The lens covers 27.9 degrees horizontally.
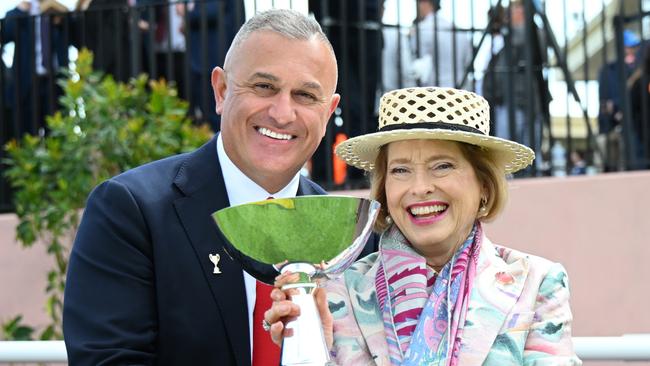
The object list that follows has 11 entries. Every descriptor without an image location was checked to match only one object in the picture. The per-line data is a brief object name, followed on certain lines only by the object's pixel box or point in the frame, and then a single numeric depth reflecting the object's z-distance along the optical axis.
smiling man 3.59
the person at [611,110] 7.25
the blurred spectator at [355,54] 7.19
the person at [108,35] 7.62
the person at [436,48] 7.18
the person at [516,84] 7.18
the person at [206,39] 7.41
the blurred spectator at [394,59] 7.21
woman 3.28
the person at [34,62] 7.71
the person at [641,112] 7.20
